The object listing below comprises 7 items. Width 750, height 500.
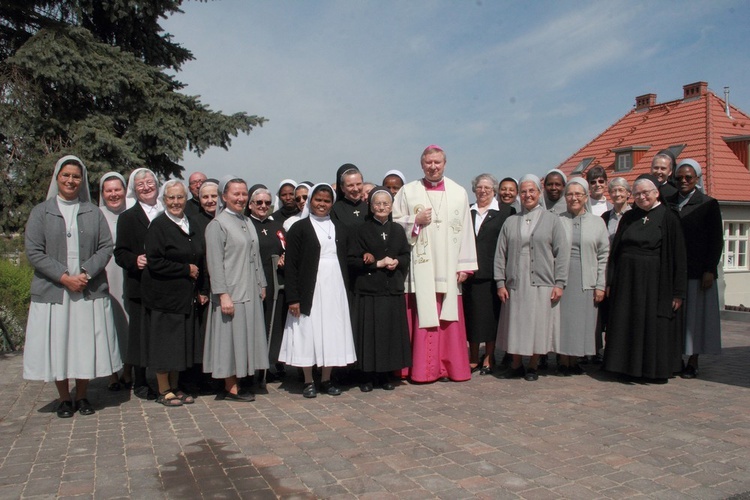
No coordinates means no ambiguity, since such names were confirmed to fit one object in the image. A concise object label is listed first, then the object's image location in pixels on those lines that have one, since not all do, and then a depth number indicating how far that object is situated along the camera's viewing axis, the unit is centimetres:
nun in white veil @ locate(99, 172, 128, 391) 611
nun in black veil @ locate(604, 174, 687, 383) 644
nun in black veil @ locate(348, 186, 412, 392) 614
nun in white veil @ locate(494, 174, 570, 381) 650
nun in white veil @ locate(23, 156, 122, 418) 516
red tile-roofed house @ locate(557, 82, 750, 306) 2172
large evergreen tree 1070
